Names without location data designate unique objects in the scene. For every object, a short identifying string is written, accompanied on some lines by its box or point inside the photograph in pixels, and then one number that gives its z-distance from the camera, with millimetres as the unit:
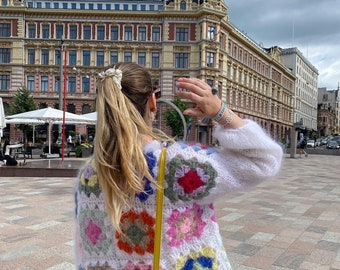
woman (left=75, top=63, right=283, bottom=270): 1293
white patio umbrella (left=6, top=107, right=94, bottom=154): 16734
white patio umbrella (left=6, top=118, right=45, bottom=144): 19547
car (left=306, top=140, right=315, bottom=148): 53534
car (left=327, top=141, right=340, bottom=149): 45434
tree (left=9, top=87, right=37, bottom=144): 37125
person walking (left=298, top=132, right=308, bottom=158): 29859
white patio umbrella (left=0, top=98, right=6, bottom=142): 13095
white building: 79838
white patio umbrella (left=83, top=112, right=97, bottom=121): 21430
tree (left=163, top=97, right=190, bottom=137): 40281
